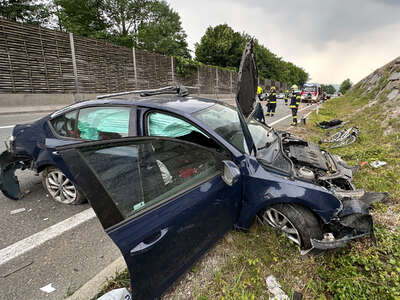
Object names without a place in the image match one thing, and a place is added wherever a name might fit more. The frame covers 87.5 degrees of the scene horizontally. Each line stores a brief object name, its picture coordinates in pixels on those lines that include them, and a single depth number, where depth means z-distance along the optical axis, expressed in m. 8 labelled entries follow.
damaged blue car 1.25
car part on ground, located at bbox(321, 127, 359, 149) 5.56
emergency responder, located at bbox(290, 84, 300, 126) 8.75
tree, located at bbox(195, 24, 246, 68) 40.50
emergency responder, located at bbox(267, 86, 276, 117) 11.11
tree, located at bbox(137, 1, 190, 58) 28.27
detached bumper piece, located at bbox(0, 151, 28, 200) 2.83
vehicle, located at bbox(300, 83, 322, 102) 23.19
